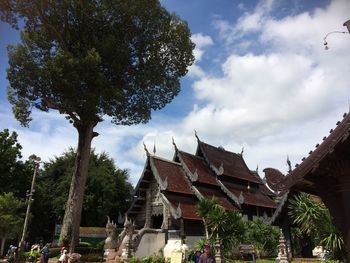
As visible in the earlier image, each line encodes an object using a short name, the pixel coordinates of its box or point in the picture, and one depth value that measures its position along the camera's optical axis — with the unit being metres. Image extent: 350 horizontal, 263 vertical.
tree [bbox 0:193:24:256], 28.25
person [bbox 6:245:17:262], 20.44
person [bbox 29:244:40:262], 19.02
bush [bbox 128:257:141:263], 17.84
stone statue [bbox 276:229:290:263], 15.80
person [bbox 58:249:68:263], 15.36
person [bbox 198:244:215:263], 8.76
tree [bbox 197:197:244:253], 20.02
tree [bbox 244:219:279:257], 24.97
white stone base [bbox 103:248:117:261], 21.55
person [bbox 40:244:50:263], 16.56
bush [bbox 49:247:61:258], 19.78
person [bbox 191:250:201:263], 13.93
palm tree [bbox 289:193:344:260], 9.41
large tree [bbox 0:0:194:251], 20.28
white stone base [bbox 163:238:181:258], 22.56
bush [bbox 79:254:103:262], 19.72
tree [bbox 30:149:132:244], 38.22
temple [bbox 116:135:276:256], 23.36
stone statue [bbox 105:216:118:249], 22.14
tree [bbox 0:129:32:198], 36.78
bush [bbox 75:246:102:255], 21.36
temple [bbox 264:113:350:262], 4.12
